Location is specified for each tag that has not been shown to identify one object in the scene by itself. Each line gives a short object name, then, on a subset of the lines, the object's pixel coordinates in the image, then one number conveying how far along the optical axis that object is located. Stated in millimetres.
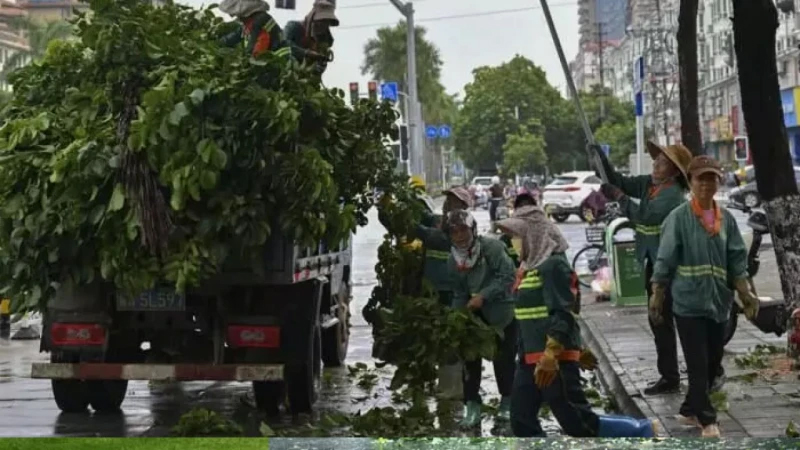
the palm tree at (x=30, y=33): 70450
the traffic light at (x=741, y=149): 35469
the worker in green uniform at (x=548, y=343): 6895
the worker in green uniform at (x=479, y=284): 9188
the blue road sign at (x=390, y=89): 34519
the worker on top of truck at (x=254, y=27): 9805
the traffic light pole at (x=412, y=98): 36344
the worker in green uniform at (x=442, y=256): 10297
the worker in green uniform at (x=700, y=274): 8023
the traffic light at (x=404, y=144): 27122
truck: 9102
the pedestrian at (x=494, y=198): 40094
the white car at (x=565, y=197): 46938
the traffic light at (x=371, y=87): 29775
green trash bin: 16328
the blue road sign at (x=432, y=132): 56875
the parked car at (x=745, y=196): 39988
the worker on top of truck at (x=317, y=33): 10484
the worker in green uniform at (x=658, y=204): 9500
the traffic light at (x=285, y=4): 13336
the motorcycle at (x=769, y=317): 10781
